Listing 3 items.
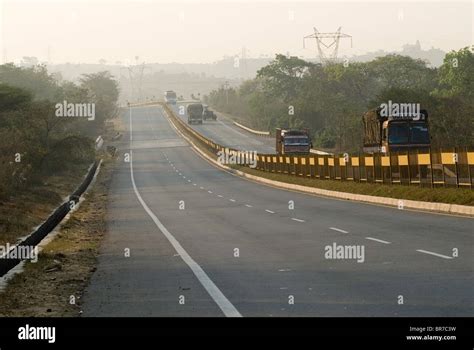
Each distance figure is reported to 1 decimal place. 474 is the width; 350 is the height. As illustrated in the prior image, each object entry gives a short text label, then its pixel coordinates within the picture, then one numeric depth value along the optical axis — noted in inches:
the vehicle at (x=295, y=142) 3484.3
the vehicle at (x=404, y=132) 2032.5
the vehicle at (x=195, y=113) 6530.5
